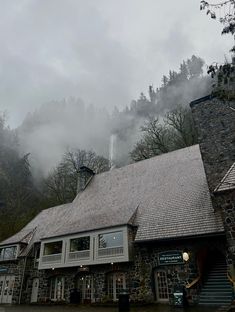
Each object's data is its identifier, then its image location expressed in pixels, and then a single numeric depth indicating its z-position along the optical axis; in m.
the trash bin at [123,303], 11.08
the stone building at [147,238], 12.18
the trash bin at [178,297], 10.96
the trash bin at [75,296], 15.39
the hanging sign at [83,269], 15.74
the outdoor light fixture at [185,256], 11.87
